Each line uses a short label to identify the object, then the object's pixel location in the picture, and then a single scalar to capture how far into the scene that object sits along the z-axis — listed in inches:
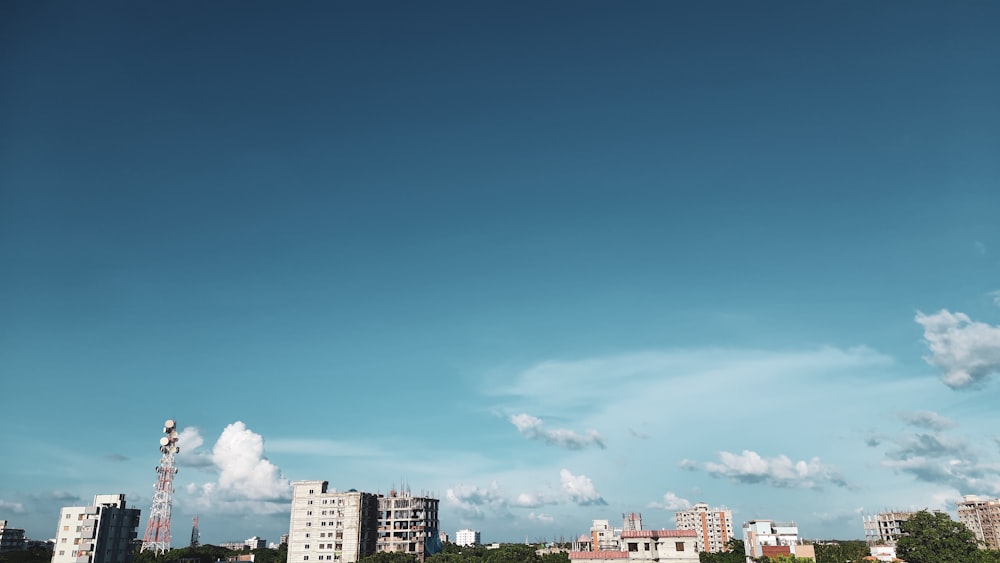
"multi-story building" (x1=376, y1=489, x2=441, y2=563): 7135.8
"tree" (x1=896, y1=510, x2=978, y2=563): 5093.5
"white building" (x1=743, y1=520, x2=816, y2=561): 6368.1
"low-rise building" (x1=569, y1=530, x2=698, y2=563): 4441.4
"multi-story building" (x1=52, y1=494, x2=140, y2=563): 5324.8
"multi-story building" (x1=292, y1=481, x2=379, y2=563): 6899.6
